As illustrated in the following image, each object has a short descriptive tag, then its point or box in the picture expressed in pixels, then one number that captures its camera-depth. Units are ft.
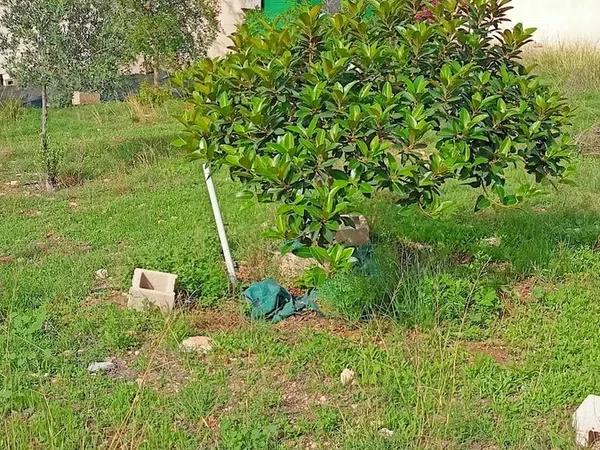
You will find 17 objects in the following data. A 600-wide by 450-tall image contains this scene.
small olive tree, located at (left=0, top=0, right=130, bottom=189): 27.71
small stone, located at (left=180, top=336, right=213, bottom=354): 13.44
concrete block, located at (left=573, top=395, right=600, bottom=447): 10.59
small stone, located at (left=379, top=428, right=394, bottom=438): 10.87
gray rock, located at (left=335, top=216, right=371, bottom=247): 16.89
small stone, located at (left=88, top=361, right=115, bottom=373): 12.79
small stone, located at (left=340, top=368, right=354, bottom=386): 12.39
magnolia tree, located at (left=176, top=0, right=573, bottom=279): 11.52
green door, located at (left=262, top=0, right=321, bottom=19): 56.54
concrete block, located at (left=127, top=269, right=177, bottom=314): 14.84
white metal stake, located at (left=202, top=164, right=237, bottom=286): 15.88
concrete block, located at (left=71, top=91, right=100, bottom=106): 45.65
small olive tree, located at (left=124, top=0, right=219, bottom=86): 45.83
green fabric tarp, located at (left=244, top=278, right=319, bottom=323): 14.69
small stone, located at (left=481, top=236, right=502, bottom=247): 18.16
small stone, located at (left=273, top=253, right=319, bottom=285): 16.51
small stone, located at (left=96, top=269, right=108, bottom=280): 16.94
